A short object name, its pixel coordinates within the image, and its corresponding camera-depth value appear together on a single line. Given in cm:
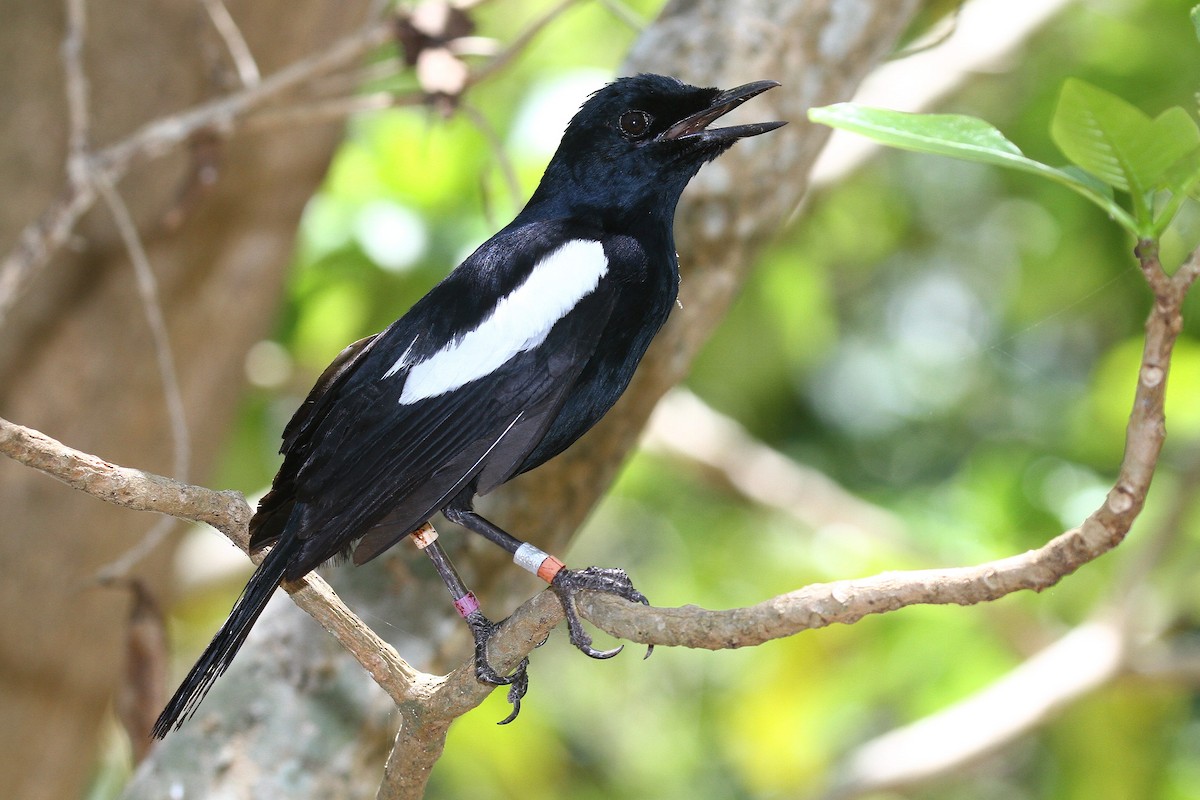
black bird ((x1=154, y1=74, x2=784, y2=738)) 404
